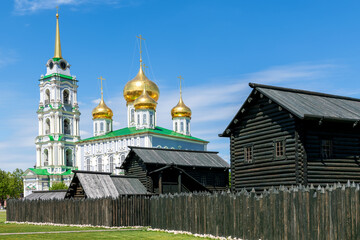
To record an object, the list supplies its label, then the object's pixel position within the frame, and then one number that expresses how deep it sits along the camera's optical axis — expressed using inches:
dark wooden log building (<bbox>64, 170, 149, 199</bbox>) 1257.4
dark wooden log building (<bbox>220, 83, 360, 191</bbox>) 872.3
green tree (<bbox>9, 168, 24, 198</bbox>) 3759.8
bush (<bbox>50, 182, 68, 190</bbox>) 3303.9
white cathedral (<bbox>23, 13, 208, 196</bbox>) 3216.0
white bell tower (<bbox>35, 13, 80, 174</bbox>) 3890.3
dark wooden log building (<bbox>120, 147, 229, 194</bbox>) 1430.9
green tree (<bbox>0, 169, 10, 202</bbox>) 3666.3
